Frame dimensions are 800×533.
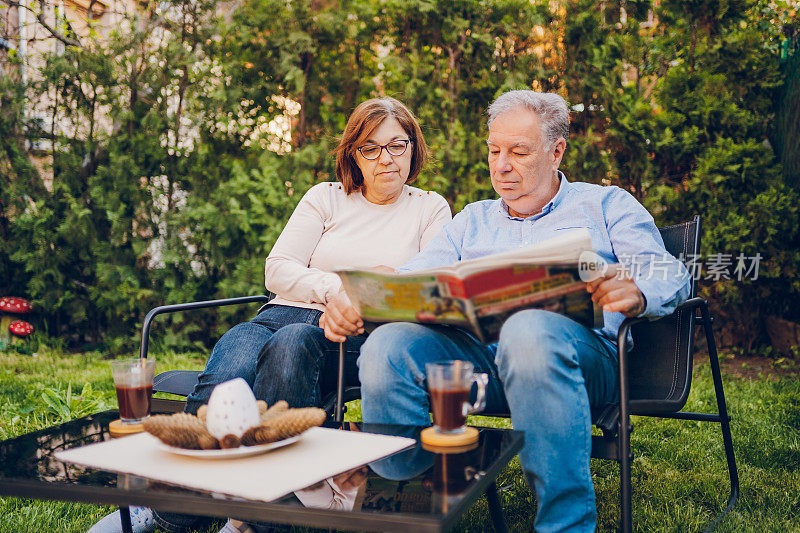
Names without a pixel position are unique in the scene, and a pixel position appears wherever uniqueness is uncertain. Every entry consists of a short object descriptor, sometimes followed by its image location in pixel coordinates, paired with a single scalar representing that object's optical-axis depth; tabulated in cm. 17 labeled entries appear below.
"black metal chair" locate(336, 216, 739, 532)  170
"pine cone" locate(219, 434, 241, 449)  131
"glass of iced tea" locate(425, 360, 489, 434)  140
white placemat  116
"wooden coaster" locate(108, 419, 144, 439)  157
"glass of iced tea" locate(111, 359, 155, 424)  154
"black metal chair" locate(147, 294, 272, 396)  230
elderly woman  244
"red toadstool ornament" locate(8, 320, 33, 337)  507
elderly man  163
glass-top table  104
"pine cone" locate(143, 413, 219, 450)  130
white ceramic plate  128
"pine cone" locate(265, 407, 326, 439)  135
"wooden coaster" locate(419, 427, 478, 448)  141
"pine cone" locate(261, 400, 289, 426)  145
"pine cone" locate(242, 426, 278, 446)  133
